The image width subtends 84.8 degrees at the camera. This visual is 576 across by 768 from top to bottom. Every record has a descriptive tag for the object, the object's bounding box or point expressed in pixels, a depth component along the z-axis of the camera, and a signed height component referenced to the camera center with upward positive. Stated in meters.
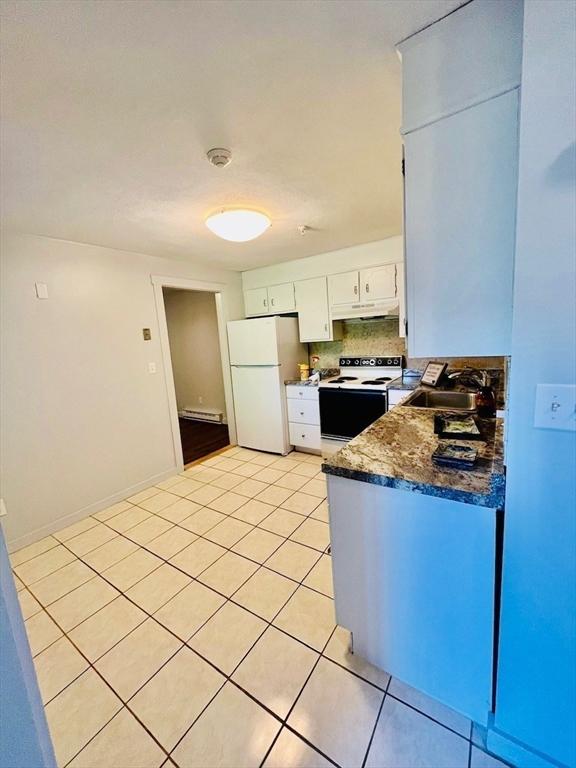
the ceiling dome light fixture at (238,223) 2.02 +0.80
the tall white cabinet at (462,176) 0.91 +0.49
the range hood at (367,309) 3.09 +0.29
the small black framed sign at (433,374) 2.54 -0.32
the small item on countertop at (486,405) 1.73 -0.41
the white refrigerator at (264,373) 3.62 -0.34
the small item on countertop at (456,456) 1.11 -0.44
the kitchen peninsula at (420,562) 1.01 -0.80
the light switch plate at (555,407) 0.80 -0.20
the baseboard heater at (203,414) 5.35 -1.15
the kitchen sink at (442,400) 2.23 -0.48
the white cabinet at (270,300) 3.77 +0.55
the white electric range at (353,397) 3.05 -0.57
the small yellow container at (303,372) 3.78 -0.36
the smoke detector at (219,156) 1.49 +0.91
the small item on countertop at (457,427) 1.38 -0.43
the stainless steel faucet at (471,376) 2.41 -0.36
